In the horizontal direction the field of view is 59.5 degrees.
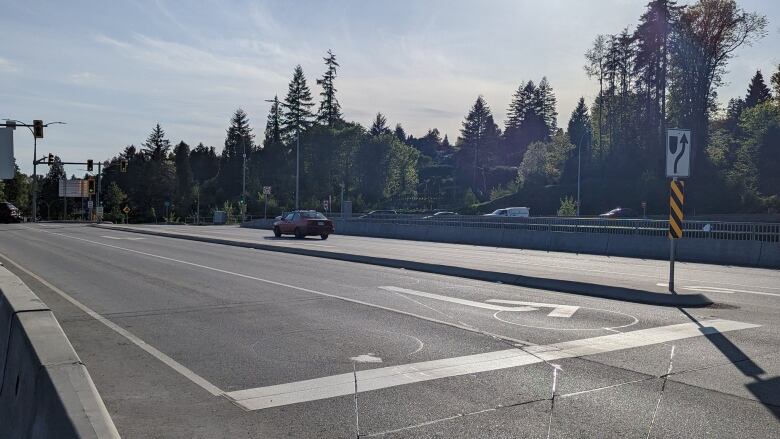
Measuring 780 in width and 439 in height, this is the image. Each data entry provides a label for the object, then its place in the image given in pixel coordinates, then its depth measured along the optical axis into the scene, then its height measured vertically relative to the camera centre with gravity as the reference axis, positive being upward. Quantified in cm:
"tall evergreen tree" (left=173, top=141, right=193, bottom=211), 12825 +585
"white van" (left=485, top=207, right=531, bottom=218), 5397 +2
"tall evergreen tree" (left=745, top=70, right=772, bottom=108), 12682 +2396
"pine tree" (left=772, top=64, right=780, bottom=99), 6446 +1298
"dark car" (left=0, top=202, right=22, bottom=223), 7012 -108
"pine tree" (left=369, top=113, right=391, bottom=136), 15862 +1998
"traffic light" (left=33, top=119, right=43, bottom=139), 4005 +443
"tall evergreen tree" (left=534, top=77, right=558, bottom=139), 15488 +2490
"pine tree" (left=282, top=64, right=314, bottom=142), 11031 +1774
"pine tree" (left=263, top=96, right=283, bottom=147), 12186 +1485
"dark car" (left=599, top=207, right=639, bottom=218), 6483 +11
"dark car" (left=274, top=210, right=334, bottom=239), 3709 -87
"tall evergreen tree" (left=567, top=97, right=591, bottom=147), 13365 +2009
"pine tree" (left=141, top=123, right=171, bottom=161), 15600 +1420
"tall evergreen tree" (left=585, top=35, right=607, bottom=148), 8294 +1920
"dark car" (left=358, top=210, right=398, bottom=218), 5853 -32
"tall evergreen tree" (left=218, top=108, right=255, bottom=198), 13675 +1105
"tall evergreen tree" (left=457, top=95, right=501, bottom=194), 14419 +1585
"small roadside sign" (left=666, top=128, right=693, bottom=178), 1314 +120
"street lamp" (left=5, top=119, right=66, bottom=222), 6721 +357
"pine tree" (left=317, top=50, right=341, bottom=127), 10681 +1690
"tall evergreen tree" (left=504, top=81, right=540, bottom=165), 15425 +2167
